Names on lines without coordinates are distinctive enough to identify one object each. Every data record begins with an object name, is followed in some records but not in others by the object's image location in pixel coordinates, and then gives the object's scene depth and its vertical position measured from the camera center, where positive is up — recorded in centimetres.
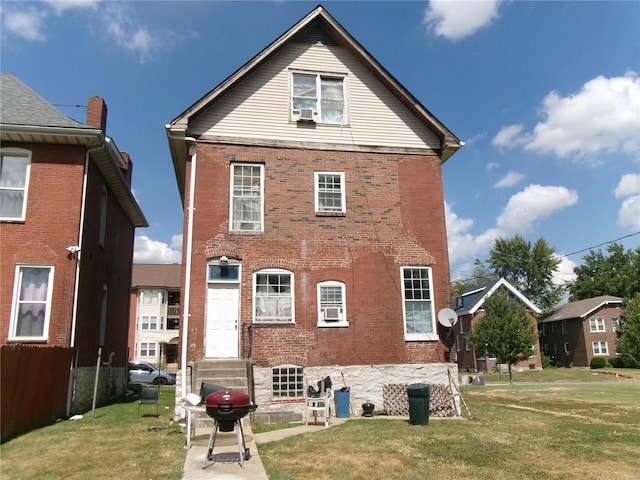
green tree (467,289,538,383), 3125 +64
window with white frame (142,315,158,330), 4400 +236
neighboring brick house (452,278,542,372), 4150 +188
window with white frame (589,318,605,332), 4962 +146
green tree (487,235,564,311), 7194 +1065
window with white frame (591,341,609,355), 4888 -81
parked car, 2984 -155
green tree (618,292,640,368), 4041 +33
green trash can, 1180 -143
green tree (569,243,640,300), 6444 +863
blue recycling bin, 1316 -154
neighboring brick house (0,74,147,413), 1359 +345
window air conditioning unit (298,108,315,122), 1519 +698
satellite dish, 1430 +71
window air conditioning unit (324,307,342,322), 1400 +87
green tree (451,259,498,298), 7888 +991
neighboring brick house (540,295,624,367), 4900 +94
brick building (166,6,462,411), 1370 +364
